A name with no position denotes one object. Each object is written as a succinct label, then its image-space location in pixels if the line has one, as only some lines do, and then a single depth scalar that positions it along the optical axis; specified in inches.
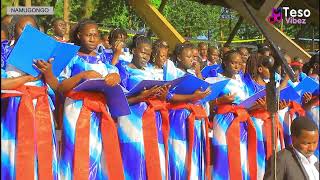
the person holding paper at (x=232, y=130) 205.8
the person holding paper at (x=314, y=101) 230.1
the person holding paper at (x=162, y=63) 188.0
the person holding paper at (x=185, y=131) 195.0
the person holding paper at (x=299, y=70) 228.3
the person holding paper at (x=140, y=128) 182.7
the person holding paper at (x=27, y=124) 150.9
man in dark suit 127.1
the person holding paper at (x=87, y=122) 165.3
